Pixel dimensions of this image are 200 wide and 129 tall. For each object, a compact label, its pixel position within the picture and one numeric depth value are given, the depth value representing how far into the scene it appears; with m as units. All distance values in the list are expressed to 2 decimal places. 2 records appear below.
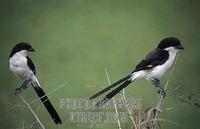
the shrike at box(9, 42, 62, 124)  9.44
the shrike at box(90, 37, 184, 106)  9.35
